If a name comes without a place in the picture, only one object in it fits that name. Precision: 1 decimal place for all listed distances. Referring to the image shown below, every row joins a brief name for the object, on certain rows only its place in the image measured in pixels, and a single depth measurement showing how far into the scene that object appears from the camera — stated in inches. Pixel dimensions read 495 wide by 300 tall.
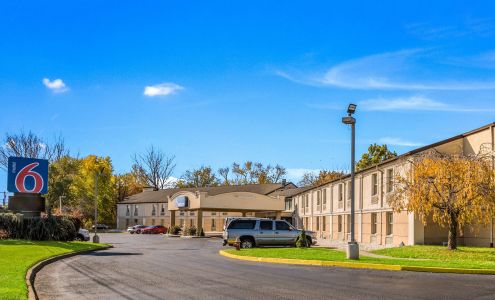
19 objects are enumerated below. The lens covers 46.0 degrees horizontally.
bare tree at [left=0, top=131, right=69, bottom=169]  3065.9
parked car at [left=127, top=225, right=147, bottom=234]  3257.9
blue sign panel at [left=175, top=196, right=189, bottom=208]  2541.8
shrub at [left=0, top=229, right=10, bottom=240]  1362.0
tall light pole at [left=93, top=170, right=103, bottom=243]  1595.7
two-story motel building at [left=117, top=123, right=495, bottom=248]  1221.7
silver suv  1309.1
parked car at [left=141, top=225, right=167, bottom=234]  3171.8
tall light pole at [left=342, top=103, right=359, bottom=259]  874.1
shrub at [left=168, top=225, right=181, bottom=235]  2741.1
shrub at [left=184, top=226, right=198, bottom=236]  2527.1
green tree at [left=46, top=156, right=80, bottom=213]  3169.3
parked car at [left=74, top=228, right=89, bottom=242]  1706.0
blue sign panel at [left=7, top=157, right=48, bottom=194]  1454.2
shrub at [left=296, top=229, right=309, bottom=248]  1206.9
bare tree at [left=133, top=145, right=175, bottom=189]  4471.5
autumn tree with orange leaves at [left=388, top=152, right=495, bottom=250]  989.2
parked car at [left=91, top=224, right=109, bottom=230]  3762.3
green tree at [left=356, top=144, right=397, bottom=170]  3253.0
